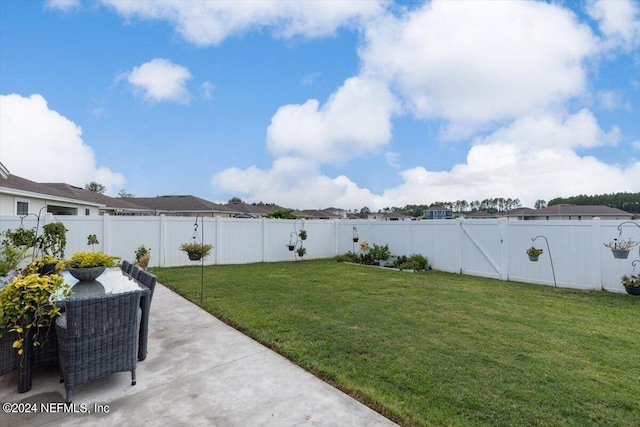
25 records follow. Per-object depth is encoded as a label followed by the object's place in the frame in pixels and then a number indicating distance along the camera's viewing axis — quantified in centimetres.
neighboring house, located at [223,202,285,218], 3252
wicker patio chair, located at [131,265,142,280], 409
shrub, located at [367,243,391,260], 1147
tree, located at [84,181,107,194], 4522
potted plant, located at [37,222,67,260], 631
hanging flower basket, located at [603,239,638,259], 595
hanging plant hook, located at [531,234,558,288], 757
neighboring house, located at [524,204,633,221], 2919
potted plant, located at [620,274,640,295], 602
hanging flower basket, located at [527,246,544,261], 732
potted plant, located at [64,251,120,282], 383
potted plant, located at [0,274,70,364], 245
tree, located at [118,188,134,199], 4932
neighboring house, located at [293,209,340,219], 4565
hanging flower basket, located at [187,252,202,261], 797
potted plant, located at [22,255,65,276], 355
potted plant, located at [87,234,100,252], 892
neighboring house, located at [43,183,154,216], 1901
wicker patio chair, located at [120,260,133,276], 469
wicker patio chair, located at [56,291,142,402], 248
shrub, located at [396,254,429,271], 1016
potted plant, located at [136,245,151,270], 826
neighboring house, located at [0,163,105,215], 1134
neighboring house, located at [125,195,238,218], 2645
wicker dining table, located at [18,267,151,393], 276
